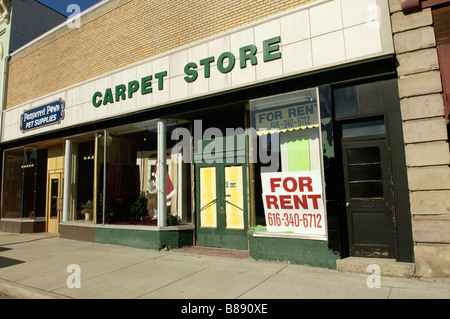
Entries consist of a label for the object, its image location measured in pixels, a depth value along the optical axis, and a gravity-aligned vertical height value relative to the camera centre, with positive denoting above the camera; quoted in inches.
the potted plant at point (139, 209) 367.2 -19.5
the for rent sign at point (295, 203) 244.5 -13.8
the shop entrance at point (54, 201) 485.4 -8.6
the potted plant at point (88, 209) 411.5 -19.6
